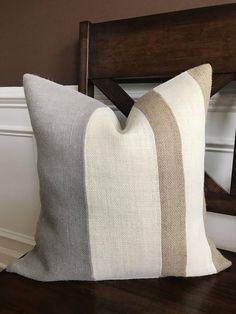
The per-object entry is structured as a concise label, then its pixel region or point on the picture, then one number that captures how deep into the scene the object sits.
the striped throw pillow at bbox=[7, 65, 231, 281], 0.46
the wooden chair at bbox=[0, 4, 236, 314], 0.47
